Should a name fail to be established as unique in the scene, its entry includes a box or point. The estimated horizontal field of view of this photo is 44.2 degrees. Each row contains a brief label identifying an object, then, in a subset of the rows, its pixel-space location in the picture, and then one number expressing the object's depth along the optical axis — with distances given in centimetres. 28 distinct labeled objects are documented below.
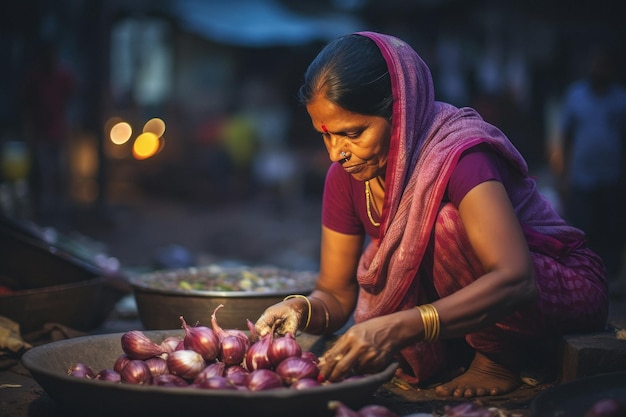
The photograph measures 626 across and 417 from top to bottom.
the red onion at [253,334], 272
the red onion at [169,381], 246
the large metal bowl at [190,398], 216
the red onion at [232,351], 262
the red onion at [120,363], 258
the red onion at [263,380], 236
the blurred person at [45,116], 962
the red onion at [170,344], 273
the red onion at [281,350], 252
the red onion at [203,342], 260
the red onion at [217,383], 233
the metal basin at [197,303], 335
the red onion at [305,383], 232
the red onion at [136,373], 247
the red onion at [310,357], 252
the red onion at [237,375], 242
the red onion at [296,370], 241
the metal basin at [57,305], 352
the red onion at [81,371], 249
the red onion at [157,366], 259
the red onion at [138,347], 264
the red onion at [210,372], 246
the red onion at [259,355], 254
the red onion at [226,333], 271
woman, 242
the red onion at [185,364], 252
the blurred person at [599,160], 676
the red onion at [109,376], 251
